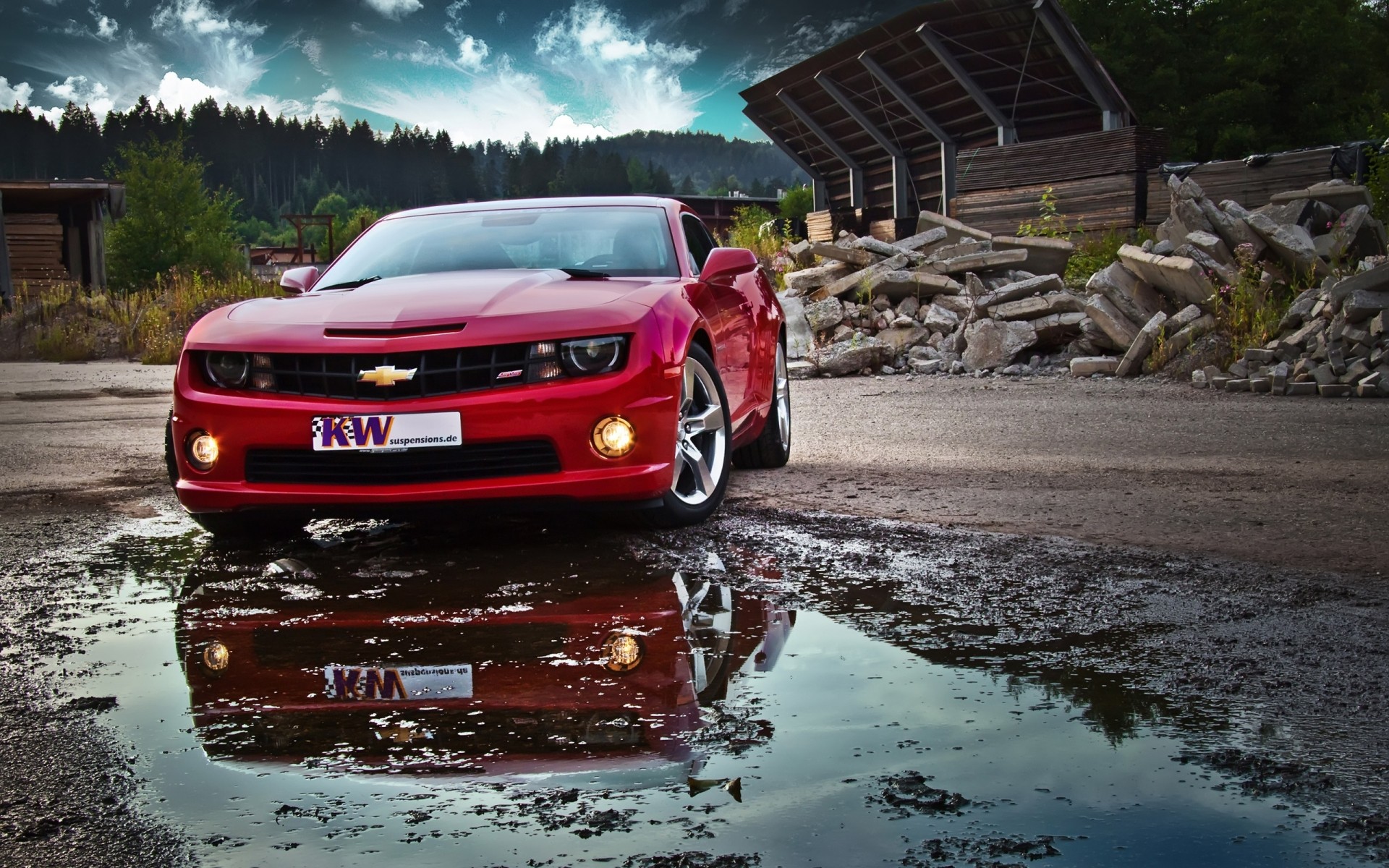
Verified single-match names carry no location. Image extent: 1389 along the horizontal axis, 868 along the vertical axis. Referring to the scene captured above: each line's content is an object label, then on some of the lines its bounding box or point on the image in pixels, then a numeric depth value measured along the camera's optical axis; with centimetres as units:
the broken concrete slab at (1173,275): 1282
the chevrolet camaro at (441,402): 454
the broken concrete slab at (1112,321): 1341
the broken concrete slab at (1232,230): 1323
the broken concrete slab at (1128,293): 1361
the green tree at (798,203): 4870
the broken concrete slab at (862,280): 1586
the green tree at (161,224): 3569
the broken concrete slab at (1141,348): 1273
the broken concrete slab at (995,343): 1401
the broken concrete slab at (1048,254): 1641
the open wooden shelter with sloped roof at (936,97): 2325
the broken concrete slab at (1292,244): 1262
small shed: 3212
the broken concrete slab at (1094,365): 1308
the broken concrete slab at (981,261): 1593
